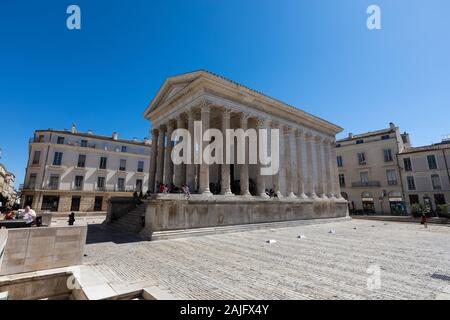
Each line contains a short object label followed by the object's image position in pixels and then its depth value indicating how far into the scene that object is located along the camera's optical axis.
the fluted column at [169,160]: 18.66
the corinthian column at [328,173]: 23.38
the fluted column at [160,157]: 19.58
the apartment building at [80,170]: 30.89
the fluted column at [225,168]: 14.42
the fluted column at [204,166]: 13.53
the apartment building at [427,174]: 29.92
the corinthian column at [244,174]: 15.63
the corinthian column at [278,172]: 17.92
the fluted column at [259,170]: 16.75
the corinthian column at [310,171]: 21.48
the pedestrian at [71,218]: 13.90
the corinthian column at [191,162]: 15.36
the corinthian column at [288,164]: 19.53
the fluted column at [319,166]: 22.69
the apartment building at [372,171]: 33.84
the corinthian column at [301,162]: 20.27
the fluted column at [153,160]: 19.76
